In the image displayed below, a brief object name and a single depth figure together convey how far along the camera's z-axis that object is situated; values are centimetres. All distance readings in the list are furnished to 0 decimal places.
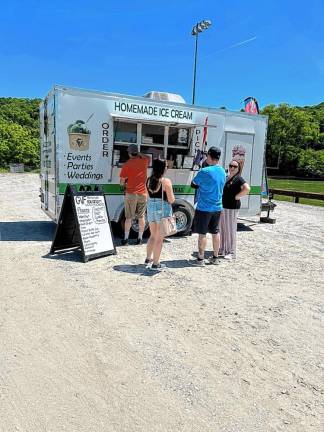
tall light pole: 2842
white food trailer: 713
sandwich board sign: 619
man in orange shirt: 703
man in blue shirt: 588
